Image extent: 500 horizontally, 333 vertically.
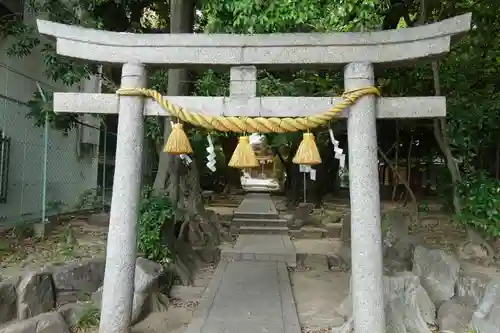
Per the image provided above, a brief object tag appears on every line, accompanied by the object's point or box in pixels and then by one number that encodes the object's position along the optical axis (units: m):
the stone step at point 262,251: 10.12
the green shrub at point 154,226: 7.75
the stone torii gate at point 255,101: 4.67
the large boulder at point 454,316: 5.64
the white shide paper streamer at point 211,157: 5.39
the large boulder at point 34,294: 5.39
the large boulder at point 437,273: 6.47
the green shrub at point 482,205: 7.29
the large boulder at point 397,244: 8.48
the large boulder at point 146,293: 5.99
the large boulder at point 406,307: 5.58
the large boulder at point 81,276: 6.15
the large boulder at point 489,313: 5.02
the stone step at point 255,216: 15.10
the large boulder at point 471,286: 6.16
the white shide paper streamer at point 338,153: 5.12
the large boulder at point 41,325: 4.89
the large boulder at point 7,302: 5.16
